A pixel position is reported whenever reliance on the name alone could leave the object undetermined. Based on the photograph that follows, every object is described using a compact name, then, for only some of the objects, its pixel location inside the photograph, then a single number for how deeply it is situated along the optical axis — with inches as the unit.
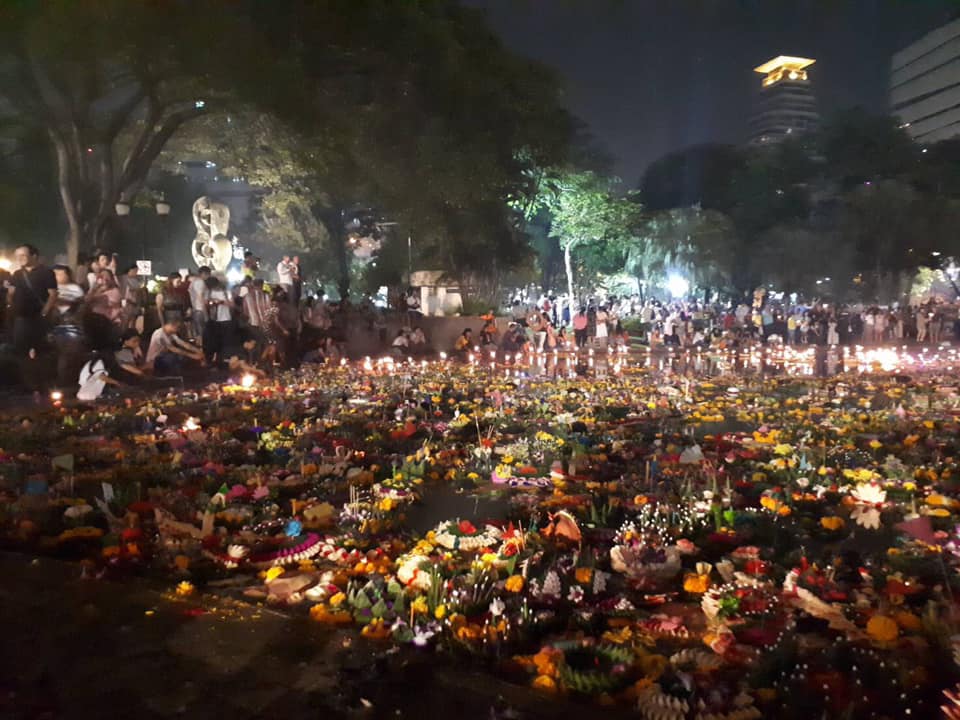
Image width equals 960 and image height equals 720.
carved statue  861.8
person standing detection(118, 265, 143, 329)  498.8
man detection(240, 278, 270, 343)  593.9
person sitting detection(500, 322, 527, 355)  861.8
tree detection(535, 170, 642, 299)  1542.8
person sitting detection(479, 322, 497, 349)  866.1
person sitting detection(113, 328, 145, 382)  460.5
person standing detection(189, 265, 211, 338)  547.5
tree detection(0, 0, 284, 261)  567.5
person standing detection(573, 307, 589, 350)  917.2
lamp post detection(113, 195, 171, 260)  677.3
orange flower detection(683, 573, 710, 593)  162.1
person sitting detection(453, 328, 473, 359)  829.8
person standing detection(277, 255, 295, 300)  673.0
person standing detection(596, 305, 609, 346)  1007.6
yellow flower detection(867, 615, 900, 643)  136.2
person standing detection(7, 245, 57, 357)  415.5
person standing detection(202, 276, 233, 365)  553.6
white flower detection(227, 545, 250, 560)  180.6
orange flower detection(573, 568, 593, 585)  165.6
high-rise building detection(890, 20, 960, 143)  3164.4
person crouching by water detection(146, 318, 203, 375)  479.5
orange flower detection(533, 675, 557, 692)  122.9
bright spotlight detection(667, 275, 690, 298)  1809.4
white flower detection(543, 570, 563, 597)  157.5
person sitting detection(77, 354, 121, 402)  409.1
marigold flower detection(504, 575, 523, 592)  159.9
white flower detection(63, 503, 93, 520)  203.9
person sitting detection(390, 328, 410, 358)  821.2
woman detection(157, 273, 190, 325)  510.6
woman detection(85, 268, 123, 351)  467.2
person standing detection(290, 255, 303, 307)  665.6
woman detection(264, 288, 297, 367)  605.0
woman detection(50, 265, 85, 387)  425.7
